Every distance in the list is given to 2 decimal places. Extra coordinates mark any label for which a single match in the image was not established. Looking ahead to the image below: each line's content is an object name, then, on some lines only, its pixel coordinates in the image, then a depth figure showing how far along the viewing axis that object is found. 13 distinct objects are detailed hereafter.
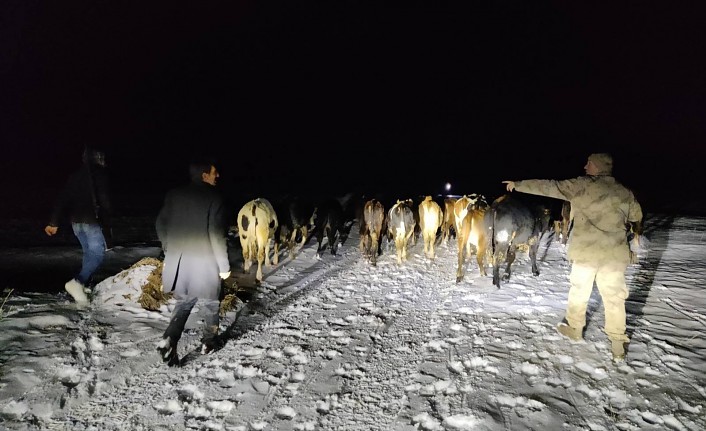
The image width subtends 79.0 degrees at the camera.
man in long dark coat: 4.28
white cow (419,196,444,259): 9.05
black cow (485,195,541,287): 7.11
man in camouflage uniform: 4.36
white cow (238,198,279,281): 7.88
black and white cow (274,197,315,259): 9.41
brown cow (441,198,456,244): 10.48
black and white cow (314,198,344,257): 10.12
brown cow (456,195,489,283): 7.49
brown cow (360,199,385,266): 9.00
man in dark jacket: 5.67
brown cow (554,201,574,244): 10.46
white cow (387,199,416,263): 8.80
